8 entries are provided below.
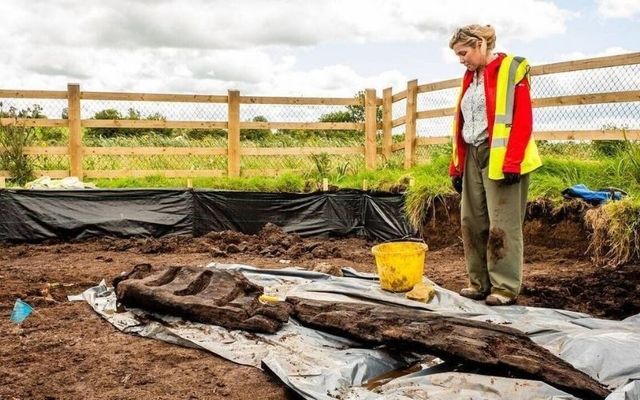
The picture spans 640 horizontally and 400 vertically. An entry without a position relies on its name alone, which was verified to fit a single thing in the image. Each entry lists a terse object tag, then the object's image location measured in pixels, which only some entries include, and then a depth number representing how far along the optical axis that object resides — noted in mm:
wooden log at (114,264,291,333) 3723
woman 4027
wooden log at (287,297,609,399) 2734
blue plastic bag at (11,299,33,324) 4113
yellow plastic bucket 4504
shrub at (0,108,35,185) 9961
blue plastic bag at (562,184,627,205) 6047
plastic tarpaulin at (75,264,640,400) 2713
